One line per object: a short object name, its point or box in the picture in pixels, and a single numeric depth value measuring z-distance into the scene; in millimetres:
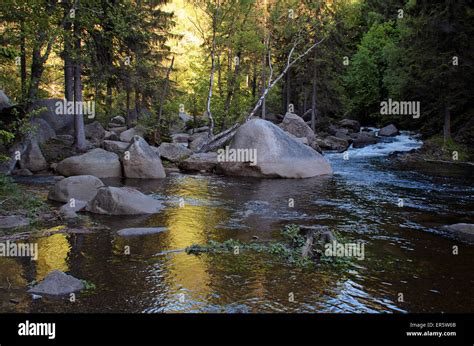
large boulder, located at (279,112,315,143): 30288
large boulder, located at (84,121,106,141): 26703
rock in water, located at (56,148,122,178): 18439
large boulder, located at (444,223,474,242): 10312
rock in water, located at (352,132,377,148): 31844
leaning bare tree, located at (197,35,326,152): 25120
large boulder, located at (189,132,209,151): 25291
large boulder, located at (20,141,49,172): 19062
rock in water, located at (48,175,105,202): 13438
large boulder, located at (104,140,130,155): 22047
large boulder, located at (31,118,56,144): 21862
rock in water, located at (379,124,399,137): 35188
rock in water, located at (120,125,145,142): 26891
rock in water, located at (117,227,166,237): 10016
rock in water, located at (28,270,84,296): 6691
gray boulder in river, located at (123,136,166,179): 18891
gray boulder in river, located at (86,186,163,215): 11906
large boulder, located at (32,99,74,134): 24666
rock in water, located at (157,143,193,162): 22922
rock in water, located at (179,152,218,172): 21312
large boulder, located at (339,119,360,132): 40372
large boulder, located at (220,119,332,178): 19422
